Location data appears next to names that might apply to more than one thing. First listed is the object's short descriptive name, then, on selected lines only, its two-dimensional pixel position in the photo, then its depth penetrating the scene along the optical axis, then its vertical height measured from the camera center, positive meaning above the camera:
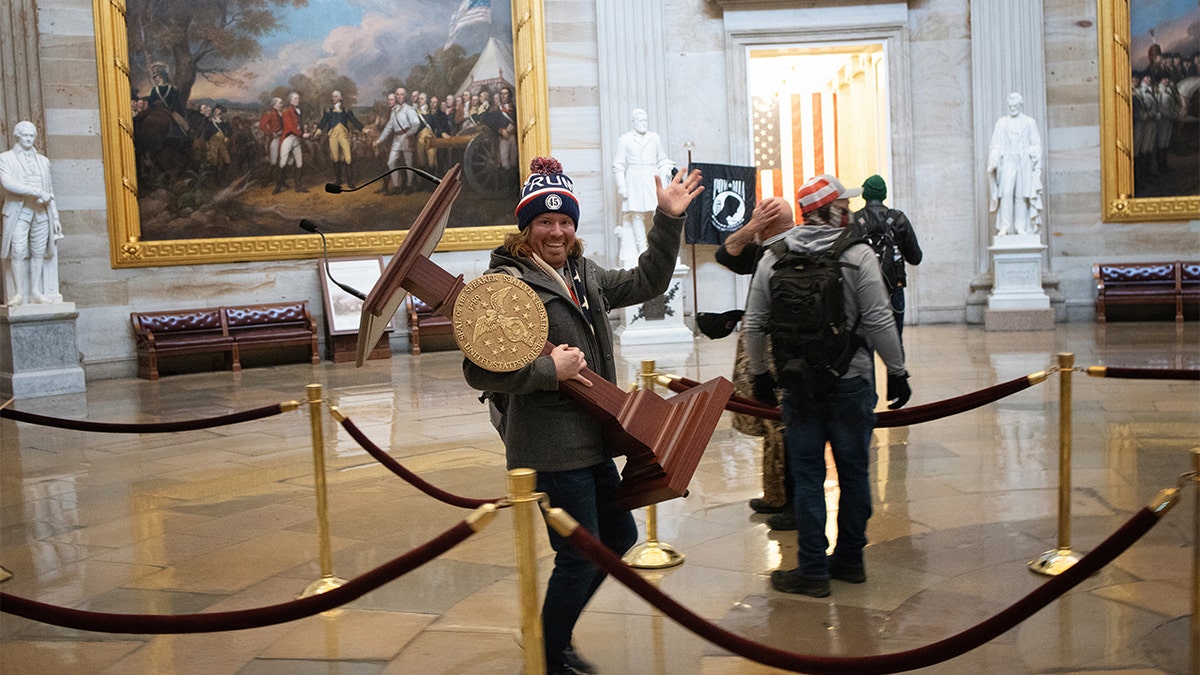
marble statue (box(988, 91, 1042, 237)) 14.35 +0.95
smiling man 3.34 -0.38
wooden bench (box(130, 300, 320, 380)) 13.74 -0.77
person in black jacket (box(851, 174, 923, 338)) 7.11 +0.08
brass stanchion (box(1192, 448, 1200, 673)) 2.91 -0.99
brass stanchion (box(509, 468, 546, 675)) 2.73 -0.80
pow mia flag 14.52 +0.67
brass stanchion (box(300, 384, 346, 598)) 4.81 -1.11
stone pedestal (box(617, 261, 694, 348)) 13.70 -0.90
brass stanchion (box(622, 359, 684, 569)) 4.96 -1.42
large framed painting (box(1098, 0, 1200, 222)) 15.10 +1.77
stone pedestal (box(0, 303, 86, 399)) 11.97 -0.79
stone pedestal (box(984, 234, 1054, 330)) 14.41 -0.69
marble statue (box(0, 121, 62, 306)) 11.91 +0.66
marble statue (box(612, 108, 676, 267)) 14.05 +1.06
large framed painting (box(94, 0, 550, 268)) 14.12 +2.11
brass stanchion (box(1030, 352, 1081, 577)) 4.64 -1.12
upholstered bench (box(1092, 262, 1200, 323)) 14.62 -0.78
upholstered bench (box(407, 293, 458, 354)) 14.74 -0.89
